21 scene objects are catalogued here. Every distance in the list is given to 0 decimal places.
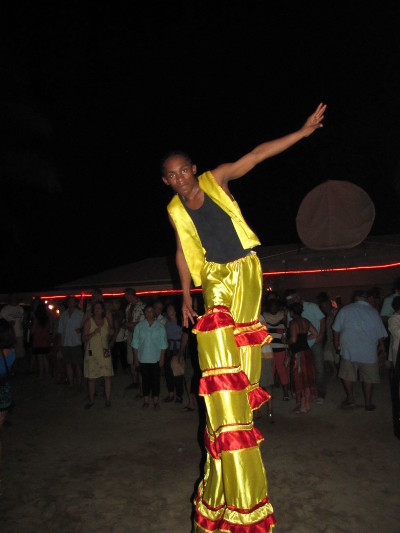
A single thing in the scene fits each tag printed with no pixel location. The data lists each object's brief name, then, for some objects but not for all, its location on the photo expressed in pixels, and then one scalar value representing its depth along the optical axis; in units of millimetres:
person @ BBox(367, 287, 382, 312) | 10008
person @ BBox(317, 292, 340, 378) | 9828
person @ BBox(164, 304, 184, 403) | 8781
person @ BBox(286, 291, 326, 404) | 8328
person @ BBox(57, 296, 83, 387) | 10281
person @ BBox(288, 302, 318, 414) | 7762
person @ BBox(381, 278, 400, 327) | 9148
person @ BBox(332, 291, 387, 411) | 7559
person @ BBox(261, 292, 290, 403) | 8422
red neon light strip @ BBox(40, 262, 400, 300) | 12109
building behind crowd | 11953
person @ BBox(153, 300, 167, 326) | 9203
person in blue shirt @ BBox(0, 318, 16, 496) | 5164
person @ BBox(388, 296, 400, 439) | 5264
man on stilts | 3260
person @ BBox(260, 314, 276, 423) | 7672
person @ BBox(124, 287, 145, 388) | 9828
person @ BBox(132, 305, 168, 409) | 8398
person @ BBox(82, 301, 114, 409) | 8609
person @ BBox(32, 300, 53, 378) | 11594
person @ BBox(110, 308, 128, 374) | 11328
